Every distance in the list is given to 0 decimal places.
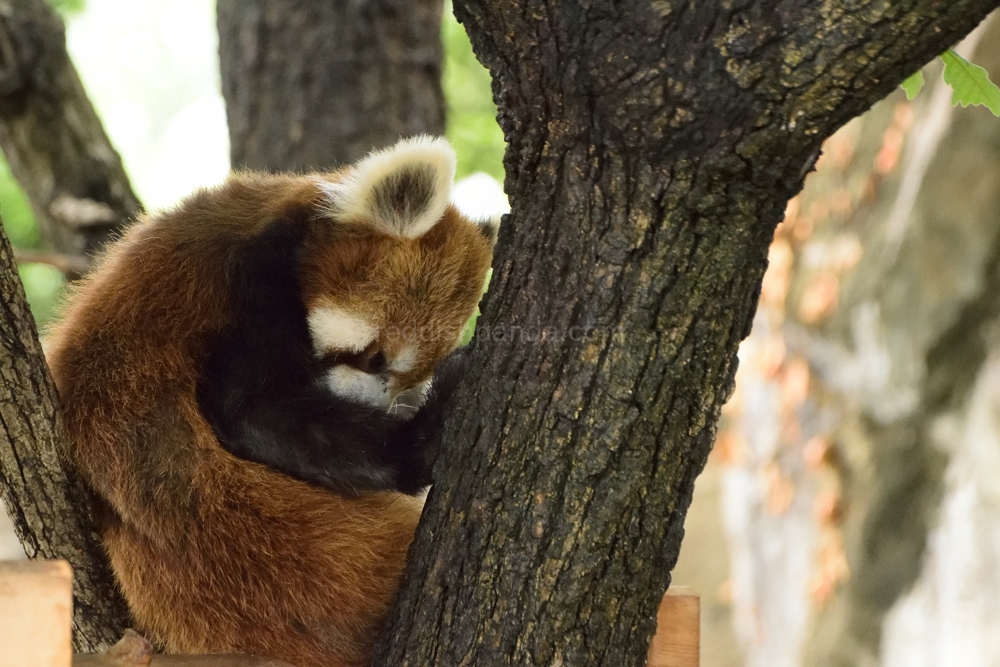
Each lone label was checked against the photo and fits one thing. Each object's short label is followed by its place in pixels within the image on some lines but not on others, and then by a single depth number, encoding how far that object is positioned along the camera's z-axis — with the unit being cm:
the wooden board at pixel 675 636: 441
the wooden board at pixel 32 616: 323
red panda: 425
